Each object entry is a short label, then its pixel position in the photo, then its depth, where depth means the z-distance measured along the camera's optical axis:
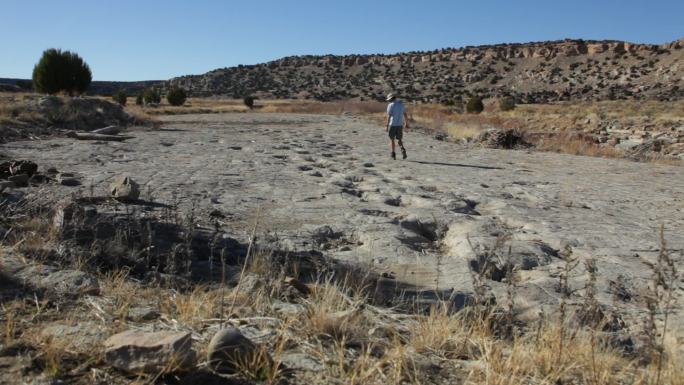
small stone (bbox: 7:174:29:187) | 6.12
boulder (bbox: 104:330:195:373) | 2.11
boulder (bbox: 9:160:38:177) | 6.47
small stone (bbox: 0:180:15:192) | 5.63
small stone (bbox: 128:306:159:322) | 2.74
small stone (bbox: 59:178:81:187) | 6.63
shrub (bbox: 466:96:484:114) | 41.18
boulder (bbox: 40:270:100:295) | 3.03
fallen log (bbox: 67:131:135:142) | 13.28
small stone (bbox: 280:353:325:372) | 2.34
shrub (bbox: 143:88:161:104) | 50.47
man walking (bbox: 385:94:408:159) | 11.80
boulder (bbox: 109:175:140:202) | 5.70
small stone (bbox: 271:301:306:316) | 2.92
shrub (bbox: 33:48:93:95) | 30.78
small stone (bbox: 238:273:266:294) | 3.25
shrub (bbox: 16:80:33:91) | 53.52
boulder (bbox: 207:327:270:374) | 2.21
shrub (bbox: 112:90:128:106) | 46.72
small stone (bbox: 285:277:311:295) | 3.43
